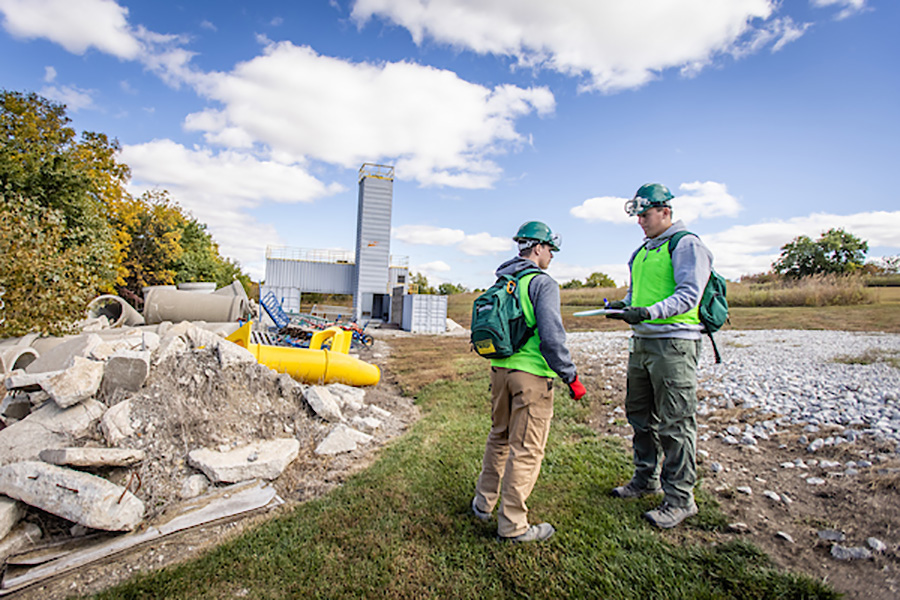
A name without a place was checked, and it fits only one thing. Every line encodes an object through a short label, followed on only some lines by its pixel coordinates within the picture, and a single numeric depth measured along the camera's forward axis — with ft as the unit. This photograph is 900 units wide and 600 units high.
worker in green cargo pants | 9.86
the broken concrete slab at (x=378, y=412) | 21.58
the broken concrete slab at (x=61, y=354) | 17.93
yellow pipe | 23.15
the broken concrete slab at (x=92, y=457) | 11.28
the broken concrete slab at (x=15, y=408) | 15.10
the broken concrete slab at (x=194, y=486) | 12.92
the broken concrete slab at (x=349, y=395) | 21.11
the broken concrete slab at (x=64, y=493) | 10.49
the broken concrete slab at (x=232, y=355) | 17.73
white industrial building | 84.58
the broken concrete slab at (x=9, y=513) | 10.25
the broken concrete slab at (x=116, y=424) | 13.38
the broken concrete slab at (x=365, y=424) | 19.26
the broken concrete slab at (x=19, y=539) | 10.11
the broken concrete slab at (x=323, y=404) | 18.52
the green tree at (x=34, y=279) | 21.36
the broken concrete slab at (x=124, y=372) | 14.90
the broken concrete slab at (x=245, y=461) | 13.56
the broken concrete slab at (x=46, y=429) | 12.44
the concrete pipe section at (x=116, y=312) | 41.68
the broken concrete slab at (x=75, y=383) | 13.38
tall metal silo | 84.84
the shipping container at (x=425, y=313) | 77.66
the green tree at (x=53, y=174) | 38.81
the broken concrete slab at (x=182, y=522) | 9.60
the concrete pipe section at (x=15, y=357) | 20.91
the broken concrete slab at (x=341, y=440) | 16.62
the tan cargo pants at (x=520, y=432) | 9.45
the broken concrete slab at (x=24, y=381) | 14.33
